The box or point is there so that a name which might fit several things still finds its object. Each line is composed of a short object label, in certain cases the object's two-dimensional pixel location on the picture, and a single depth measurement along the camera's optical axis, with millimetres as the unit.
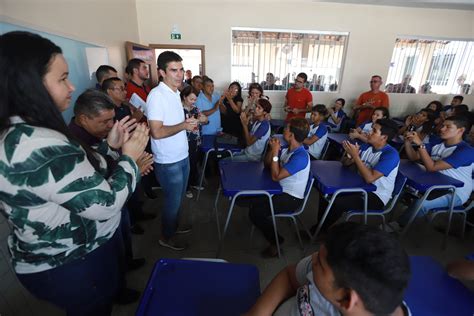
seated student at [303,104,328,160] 3142
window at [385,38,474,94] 5359
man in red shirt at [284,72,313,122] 4578
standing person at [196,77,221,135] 3295
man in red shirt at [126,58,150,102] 2779
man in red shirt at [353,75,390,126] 4477
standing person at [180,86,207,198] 2856
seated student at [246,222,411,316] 524
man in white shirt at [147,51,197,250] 1573
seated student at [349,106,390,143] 3369
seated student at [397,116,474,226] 2014
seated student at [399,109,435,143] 3369
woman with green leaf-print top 606
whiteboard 2250
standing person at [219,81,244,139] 3924
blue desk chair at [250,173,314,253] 1893
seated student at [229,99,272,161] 2887
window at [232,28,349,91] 4973
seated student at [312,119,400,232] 1854
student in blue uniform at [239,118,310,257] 1804
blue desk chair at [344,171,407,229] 1926
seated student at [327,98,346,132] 4547
